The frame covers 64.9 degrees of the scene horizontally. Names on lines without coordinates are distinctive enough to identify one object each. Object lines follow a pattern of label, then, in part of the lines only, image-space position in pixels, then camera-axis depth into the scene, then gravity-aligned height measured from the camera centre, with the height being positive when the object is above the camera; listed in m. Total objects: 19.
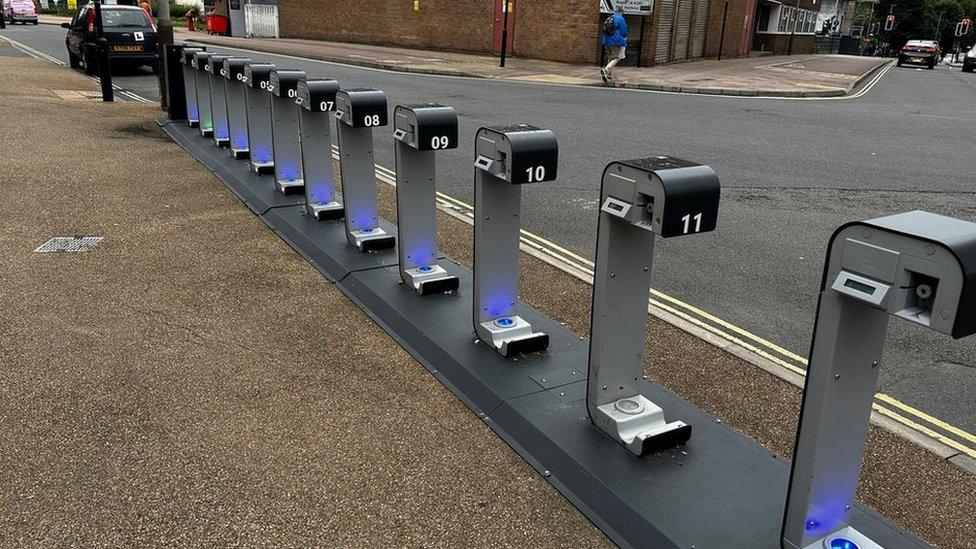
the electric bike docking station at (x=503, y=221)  3.57 -0.95
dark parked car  16.08 -0.50
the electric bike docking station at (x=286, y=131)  6.22 -0.96
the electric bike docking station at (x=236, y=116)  8.14 -1.04
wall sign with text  23.41 +0.67
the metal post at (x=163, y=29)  10.62 -0.22
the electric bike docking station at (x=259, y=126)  7.34 -1.02
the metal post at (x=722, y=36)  30.79 -0.15
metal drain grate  5.65 -1.68
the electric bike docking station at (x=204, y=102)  9.42 -1.04
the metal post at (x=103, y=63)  12.02 -0.80
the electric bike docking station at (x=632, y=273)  2.77 -0.95
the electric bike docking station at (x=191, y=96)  9.91 -1.04
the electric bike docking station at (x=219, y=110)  8.80 -1.05
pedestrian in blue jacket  19.23 -0.21
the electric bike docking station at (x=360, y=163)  5.04 -0.97
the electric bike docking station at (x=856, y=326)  2.02 -0.82
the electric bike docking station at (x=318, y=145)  5.62 -0.96
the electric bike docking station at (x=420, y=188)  4.31 -0.97
